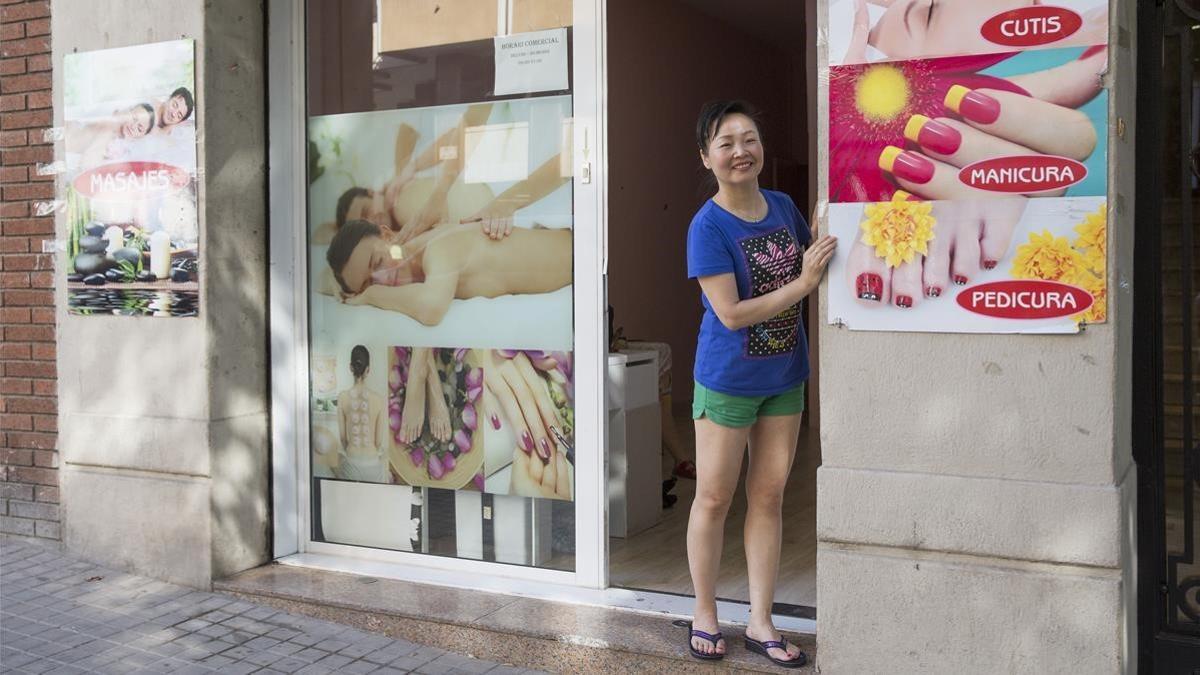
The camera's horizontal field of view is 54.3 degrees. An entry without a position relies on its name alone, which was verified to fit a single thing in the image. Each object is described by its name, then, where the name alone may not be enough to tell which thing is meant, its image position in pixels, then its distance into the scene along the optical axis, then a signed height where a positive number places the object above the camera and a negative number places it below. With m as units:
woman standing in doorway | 3.58 -0.12
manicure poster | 3.27 +0.43
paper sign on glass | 4.59 +1.01
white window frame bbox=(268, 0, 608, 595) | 4.96 -0.14
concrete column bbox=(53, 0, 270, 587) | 4.98 -0.26
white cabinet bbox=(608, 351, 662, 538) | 5.64 -0.65
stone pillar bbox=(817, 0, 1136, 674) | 3.28 -0.53
